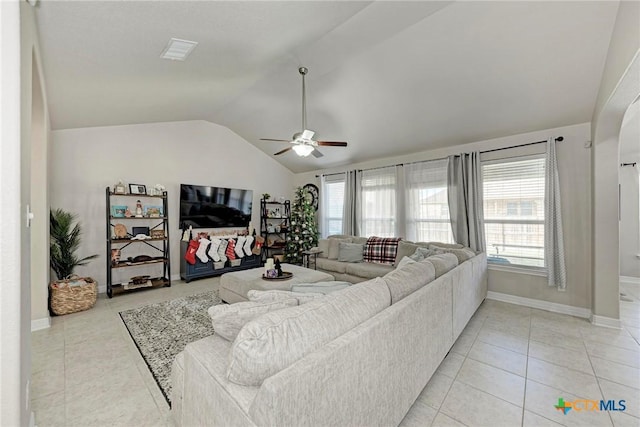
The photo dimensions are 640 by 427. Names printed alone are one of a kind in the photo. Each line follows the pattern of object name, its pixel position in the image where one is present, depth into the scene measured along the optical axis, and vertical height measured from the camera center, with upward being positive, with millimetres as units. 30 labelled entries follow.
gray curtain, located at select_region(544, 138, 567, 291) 3533 -157
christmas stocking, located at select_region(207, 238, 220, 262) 5195 -715
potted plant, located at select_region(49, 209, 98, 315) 3445 -880
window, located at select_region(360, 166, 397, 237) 5289 +225
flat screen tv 5262 +150
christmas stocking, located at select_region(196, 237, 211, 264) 5031 -692
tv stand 4969 -1084
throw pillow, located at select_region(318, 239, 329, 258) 5320 -689
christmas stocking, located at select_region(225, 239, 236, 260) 5442 -745
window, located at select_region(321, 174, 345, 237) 6340 +233
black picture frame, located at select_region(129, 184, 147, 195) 4559 +429
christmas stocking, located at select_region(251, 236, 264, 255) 5902 -740
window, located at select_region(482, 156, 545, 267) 3807 +47
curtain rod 3591 +983
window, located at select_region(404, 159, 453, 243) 4598 +196
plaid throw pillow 4624 -640
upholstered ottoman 3320 -881
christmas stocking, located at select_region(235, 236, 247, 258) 5590 -679
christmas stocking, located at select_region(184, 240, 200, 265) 4940 -715
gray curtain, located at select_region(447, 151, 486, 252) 4133 +222
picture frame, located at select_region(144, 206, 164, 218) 4655 +29
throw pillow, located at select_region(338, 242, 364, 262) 4859 -710
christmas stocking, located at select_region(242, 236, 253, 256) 5715 -695
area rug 2343 -1295
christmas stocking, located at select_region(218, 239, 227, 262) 5332 -728
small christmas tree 6070 -387
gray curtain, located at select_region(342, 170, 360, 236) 5805 +227
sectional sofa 1008 -703
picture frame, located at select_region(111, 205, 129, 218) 4449 +43
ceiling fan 3164 +854
